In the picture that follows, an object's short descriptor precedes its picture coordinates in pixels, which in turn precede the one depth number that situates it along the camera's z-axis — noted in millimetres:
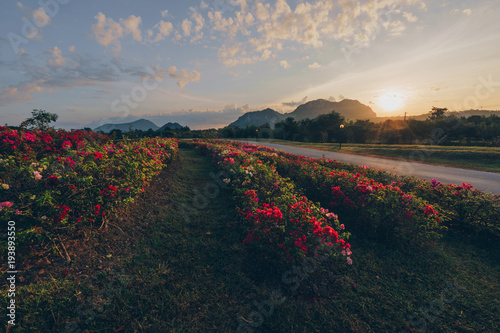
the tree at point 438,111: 51594
